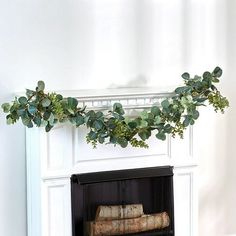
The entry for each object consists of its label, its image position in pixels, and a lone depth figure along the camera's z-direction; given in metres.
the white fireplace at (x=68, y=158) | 3.06
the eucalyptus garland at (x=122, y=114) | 2.90
